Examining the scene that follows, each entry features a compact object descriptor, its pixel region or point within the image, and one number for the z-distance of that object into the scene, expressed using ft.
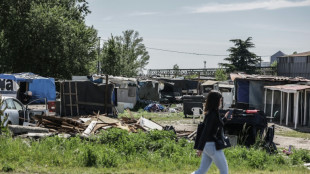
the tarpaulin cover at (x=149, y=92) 128.36
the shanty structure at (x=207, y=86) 135.42
